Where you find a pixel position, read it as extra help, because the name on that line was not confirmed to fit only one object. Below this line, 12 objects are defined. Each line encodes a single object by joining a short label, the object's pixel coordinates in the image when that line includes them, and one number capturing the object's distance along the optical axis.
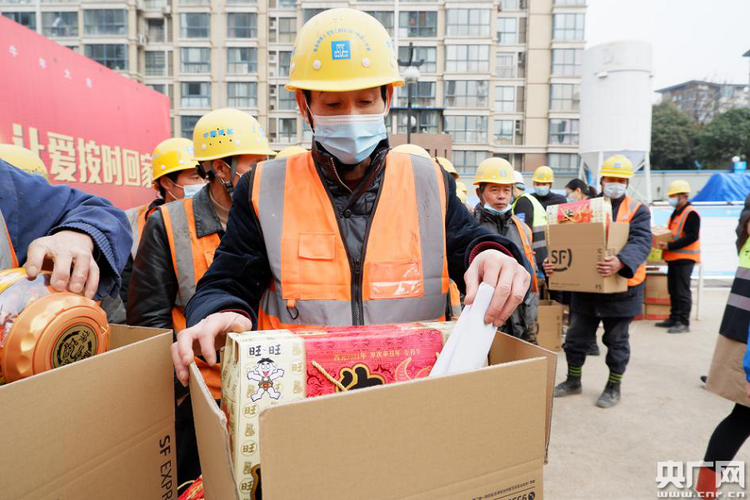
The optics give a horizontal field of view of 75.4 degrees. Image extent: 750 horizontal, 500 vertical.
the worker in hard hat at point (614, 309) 4.32
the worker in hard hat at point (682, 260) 7.17
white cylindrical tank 20.92
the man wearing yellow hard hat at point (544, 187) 8.47
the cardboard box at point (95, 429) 0.75
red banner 4.53
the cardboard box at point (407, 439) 0.65
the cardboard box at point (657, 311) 7.84
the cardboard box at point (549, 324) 5.61
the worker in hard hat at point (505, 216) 4.15
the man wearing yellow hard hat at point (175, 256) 2.27
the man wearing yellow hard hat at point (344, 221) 1.43
